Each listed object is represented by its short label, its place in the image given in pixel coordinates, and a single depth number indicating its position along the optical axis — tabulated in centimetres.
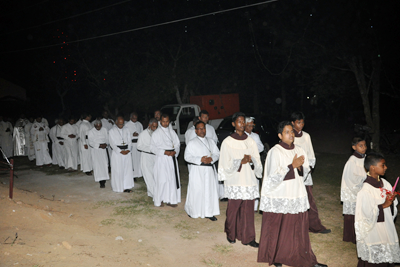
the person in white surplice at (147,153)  877
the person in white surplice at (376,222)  403
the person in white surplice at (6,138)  1619
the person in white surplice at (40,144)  1366
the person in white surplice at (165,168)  773
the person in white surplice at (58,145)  1306
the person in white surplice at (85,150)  1157
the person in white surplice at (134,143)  1074
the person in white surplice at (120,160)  923
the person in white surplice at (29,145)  1457
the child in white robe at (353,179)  512
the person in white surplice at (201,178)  659
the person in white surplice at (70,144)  1263
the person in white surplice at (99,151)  991
